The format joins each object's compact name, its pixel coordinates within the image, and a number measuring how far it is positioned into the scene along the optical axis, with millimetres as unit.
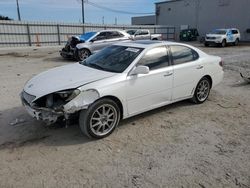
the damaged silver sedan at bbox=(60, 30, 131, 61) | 12617
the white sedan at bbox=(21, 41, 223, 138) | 3557
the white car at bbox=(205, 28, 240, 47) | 23203
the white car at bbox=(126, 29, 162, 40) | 21247
